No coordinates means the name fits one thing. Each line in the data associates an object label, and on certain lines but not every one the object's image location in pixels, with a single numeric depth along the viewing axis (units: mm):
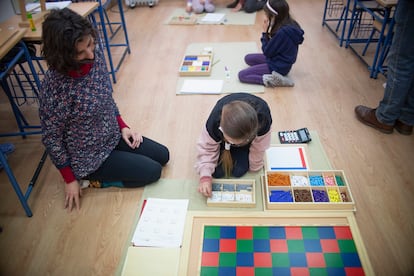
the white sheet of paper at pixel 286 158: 1794
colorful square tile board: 1317
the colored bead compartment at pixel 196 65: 2727
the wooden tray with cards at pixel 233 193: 1582
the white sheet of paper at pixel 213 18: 3844
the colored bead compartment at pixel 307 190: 1536
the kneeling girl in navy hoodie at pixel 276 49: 2338
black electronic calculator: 1968
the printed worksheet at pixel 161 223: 1454
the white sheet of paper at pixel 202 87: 2533
